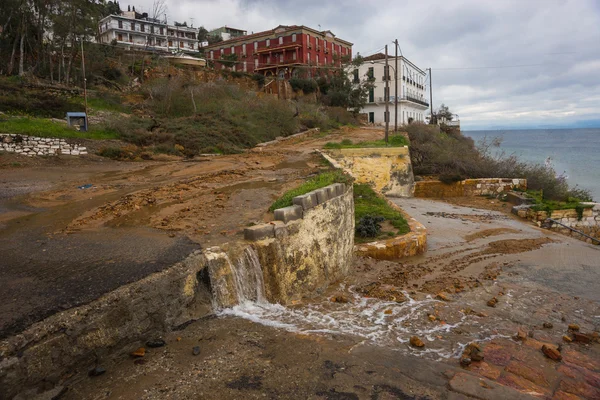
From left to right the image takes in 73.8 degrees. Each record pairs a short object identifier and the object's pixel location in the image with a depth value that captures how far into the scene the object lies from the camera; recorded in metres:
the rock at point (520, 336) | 5.09
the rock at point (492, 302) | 6.56
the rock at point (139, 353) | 3.68
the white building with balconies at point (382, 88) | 47.31
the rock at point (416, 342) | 4.56
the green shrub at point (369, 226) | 9.73
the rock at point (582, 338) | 5.29
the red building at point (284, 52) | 45.06
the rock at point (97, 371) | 3.34
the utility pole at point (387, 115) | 20.64
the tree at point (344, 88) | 40.47
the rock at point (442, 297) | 6.60
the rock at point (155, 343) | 3.86
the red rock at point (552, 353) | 4.54
